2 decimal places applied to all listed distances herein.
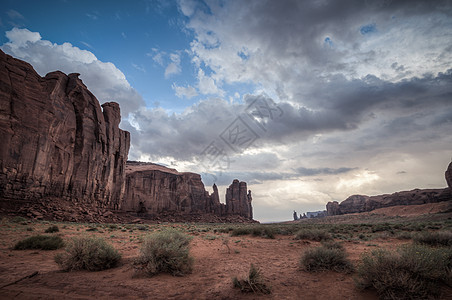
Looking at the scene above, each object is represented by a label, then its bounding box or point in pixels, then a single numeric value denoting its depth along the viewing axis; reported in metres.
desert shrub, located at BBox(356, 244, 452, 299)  4.06
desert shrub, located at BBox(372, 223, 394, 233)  20.40
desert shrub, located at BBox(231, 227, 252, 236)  17.94
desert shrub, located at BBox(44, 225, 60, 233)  15.55
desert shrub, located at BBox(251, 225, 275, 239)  16.33
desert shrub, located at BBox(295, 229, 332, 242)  13.97
